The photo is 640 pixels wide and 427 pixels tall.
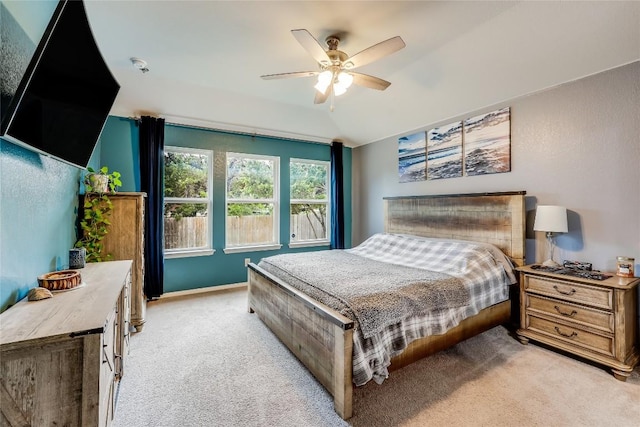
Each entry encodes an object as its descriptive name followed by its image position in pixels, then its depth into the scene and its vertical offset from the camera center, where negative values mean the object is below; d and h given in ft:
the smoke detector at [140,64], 9.06 +5.07
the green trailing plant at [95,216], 8.02 +0.02
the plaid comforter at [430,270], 5.62 -2.06
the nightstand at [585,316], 6.72 -2.81
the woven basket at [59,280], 4.99 -1.17
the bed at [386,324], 5.52 -2.23
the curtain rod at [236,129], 12.57 +4.28
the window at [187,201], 12.94 +0.68
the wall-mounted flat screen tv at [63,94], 3.98 +2.16
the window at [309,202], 16.03 +0.70
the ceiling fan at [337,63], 6.38 +3.88
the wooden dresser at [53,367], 3.15 -1.79
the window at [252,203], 14.28 +0.63
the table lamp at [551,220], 8.16 -0.26
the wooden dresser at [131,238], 8.65 -0.68
